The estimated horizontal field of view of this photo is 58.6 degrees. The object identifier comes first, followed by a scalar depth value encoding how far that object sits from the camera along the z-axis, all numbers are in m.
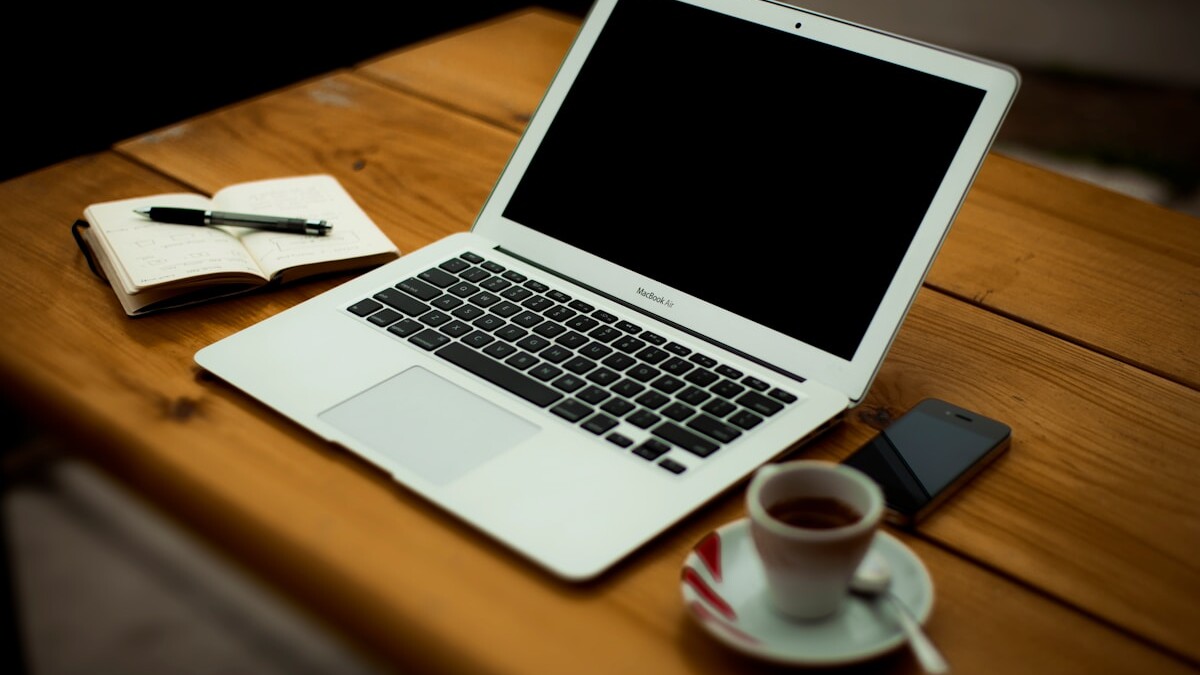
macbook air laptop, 0.75
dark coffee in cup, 0.62
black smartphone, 0.75
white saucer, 0.60
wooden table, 0.64
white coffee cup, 0.58
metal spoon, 0.58
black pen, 1.03
